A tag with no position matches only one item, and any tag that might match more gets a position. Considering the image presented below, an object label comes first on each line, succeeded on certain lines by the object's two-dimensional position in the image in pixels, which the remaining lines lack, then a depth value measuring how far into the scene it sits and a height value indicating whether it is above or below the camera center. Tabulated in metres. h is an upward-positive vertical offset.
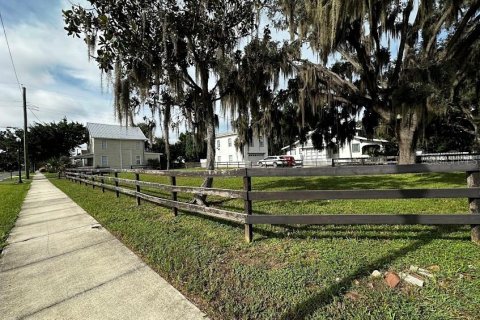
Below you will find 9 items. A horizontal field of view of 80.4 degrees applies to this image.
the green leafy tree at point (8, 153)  45.82 +3.41
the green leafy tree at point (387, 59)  7.18 +3.37
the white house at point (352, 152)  31.15 +0.41
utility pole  24.30 +3.85
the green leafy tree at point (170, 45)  5.55 +2.50
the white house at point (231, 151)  42.56 +1.18
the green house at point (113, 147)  37.03 +2.29
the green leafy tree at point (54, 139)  39.05 +3.99
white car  29.78 -0.43
